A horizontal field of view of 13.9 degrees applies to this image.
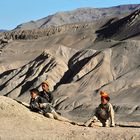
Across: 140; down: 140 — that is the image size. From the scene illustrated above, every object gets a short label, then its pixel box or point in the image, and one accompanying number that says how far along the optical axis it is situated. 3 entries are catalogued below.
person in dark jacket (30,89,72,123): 16.12
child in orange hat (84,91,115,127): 15.73
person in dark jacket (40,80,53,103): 16.22
